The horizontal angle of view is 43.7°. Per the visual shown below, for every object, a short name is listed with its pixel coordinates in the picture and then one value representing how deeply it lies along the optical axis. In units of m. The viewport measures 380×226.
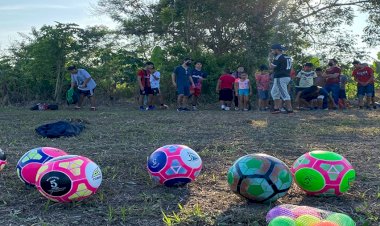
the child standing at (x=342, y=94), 17.83
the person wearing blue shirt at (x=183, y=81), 16.34
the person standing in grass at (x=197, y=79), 17.67
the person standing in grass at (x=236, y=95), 17.80
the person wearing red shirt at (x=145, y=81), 17.08
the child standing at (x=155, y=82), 17.17
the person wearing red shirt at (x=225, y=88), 17.66
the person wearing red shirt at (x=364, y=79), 17.36
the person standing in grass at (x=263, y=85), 16.88
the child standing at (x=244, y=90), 17.22
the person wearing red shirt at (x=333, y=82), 17.31
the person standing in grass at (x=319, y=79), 17.59
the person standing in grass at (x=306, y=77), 16.67
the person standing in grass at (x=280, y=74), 13.36
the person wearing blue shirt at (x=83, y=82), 16.45
